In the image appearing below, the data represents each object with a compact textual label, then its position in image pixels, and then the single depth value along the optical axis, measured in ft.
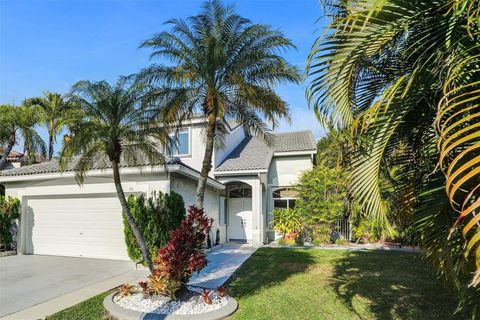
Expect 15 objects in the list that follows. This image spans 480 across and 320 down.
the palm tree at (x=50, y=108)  80.23
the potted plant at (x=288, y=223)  61.11
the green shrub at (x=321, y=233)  60.23
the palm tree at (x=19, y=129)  69.51
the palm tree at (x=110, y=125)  30.45
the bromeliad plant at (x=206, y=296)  25.63
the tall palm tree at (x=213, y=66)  30.58
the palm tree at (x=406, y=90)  10.87
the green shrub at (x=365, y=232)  59.88
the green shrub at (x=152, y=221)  39.91
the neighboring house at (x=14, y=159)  88.76
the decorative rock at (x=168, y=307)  23.41
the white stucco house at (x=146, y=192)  45.85
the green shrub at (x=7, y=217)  48.91
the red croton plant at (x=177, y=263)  25.79
